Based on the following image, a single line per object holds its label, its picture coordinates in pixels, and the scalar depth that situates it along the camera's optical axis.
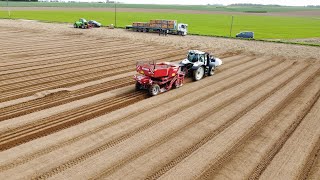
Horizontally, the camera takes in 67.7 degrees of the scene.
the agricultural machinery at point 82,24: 36.55
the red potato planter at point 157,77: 11.86
